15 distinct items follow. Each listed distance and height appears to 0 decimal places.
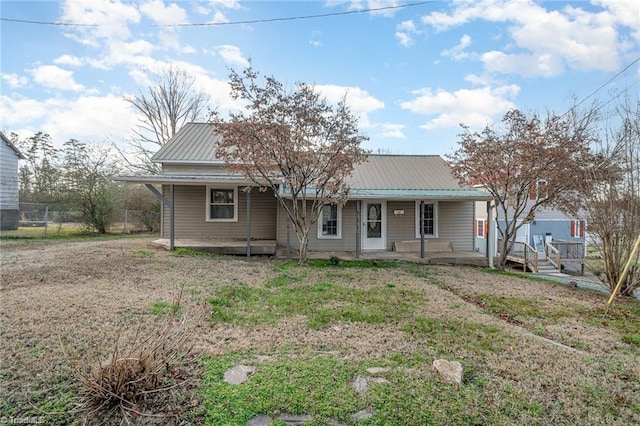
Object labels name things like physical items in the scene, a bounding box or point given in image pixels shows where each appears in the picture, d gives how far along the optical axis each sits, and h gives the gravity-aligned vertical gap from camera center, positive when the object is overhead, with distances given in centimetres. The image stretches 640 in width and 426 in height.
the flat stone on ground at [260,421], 237 -153
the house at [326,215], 1204 +4
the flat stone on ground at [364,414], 242 -151
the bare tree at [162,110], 2425 +818
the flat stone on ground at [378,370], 309 -149
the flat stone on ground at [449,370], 293 -145
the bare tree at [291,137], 852 +217
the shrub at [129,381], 238 -130
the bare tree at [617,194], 682 +55
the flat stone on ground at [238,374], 288 -148
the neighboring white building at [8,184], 1675 +165
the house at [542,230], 1803 -68
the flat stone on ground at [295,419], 238 -153
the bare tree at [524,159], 960 +186
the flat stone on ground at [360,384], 276 -149
